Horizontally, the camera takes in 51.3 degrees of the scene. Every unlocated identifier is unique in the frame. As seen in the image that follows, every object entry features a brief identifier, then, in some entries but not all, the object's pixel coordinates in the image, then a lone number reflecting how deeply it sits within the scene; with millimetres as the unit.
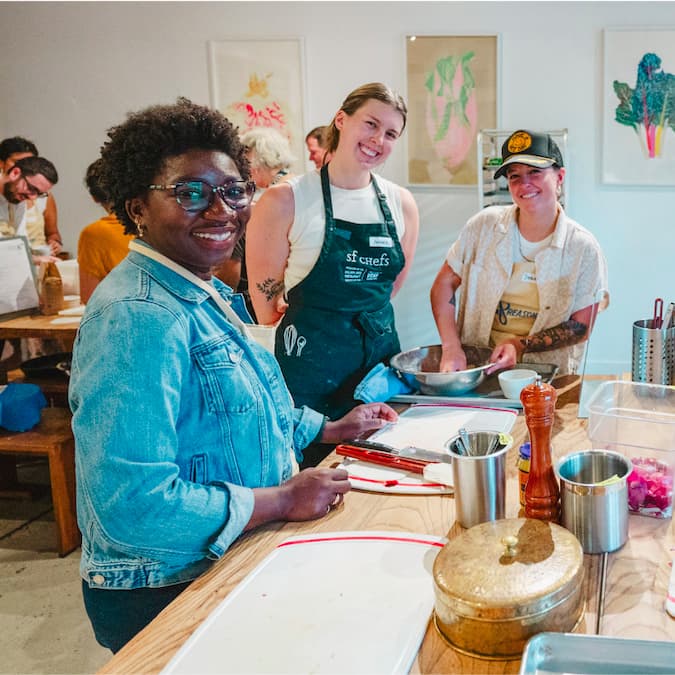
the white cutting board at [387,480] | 1342
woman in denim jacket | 1048
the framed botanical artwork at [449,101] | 4797
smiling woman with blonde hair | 2281
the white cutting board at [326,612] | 883
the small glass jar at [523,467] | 1207
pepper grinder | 1120
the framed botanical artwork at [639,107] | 4609
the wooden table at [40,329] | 3447
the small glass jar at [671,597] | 933
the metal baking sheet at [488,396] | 1827
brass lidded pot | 845
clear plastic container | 1198
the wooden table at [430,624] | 896
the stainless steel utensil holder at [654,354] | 1765
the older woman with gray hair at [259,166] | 3303
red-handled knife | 1427
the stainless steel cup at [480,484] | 1142
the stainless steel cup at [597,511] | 1062
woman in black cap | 2158
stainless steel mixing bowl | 1897
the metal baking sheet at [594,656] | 816
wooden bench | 3045
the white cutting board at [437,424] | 1595
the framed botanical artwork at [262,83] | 5004
